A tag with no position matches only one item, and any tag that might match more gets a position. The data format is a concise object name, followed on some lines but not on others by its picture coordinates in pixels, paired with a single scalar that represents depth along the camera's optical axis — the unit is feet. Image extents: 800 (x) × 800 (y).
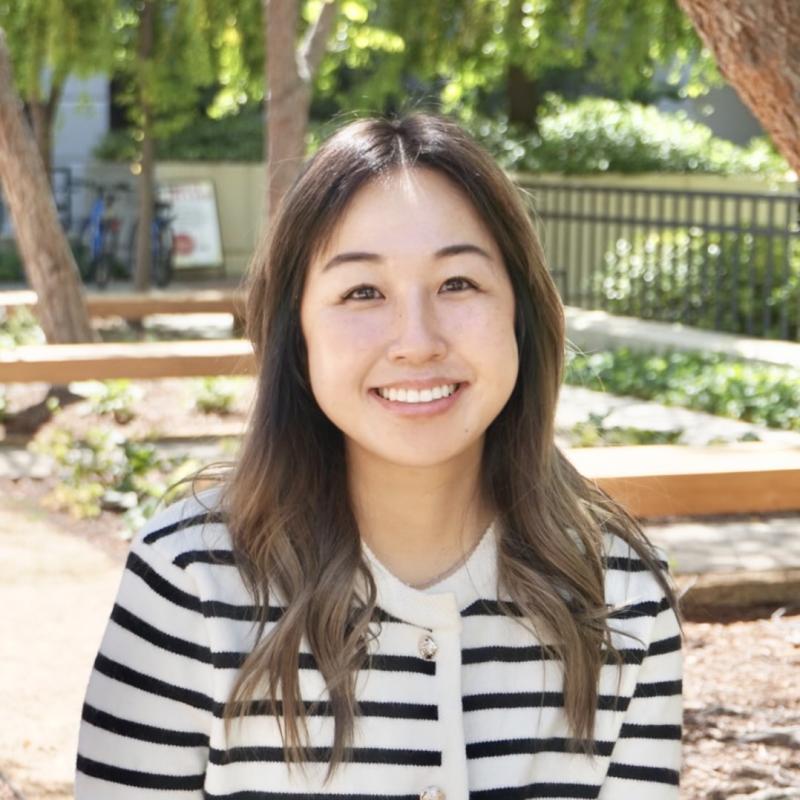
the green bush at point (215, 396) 30.71
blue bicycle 61.16
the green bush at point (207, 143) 70.54
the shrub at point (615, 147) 54.85
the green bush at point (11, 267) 62.85
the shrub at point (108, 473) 22.62
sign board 65.77
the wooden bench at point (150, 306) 36.29
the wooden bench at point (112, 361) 25.38
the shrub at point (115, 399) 29.60
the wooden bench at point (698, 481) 14.62
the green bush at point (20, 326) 37.24
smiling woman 6.75
